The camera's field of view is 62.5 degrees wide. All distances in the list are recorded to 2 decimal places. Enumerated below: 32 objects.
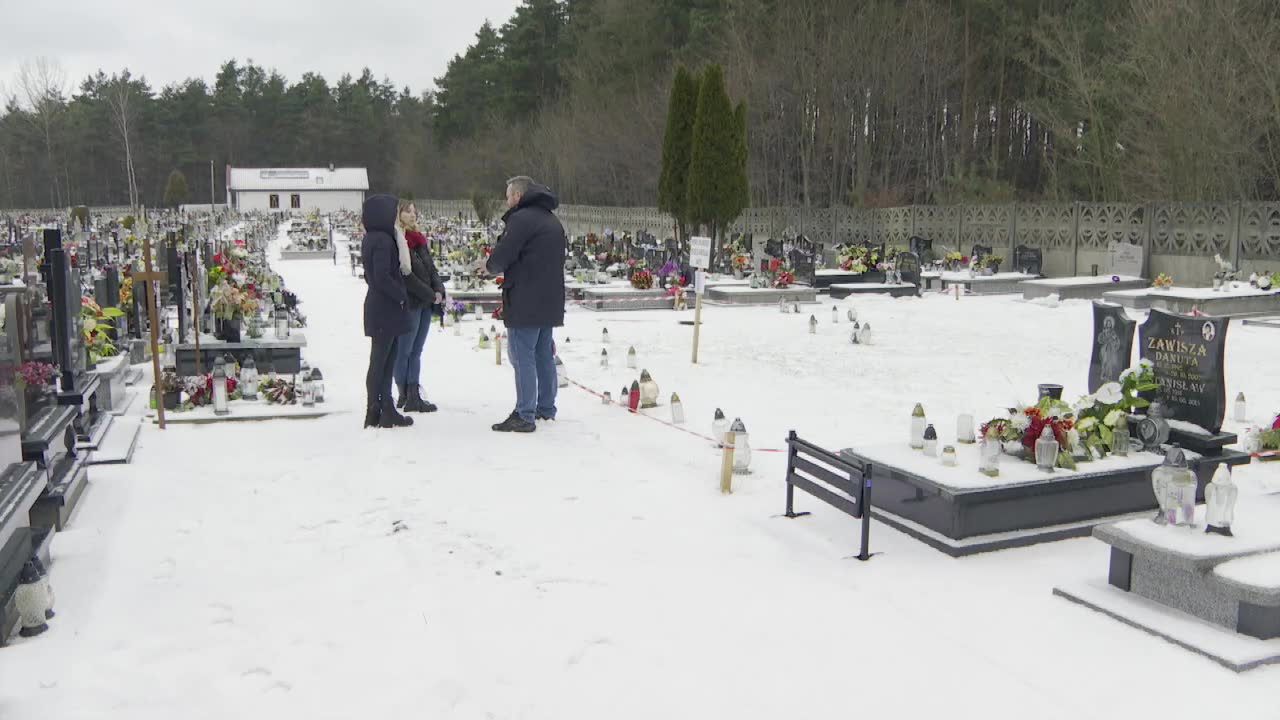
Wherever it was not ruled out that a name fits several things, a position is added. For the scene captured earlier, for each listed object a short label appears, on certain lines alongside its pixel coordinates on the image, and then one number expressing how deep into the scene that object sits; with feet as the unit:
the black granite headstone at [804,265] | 75.92
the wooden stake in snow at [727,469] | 22.86
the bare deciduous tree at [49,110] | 188.55
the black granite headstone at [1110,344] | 24.04
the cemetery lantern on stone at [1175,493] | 16.88
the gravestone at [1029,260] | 84.69
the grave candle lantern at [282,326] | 39.78
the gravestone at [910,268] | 77.25
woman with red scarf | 28.50
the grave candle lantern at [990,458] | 19.79
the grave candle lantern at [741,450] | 23.67
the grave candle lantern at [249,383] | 32.45
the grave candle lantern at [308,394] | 31.63
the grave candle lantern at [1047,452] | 20.03
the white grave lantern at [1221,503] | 16.51
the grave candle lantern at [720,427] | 26.96
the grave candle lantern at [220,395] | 30.27
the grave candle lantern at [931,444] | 21.39
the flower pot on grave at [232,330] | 38.55
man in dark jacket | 27.30
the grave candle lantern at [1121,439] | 21.31
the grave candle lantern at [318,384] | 32.07
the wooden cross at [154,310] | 27.91
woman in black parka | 27.14
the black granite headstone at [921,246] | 95.76
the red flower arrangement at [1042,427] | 20.48
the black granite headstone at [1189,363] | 21.55
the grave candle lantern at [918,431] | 22.38
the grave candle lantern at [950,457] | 20.71
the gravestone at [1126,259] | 79.36
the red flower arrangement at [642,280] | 69.62
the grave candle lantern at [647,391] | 32.30
